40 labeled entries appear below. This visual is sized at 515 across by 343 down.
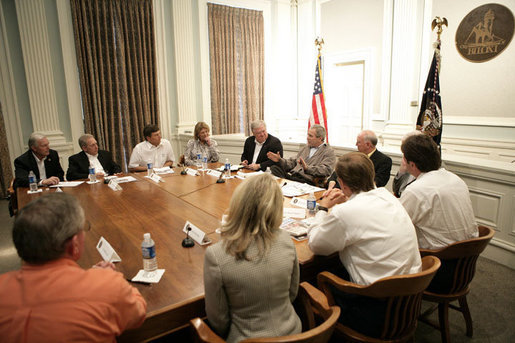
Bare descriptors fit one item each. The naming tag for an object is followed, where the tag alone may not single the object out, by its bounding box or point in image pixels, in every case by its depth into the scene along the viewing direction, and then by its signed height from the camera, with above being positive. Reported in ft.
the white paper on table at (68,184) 11.25 -2.36
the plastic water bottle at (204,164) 13.63 -2.18
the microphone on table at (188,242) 6.40 -2.48
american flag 18.10 +0.20
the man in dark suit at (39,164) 11.36 -1.79
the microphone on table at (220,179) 11.45 -2.37
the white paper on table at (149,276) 5.16 -2.54
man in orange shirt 3.12 -1.69
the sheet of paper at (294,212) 7.84 -2.46
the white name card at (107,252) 5.85 -2.45
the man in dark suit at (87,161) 12.60 -1.84
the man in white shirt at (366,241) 5.25 -2.12
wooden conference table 4.67 -2.53
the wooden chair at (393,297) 4.83 -2.90
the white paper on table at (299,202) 8.63 -2.43
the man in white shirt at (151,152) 14.30 -1.77
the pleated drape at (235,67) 22.34 +2.86
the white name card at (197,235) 6.48 -2.41
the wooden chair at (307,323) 3.67 -2.74
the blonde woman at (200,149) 14.93 -1.74
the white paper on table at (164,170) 13.44 -2.37
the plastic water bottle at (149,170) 12.39 -2.18
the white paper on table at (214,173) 12.75 -2.40
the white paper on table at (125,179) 11.98 -2.40
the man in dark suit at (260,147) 14.39 -1.70
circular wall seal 15.47 +3.29
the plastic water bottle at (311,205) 7.86 -2.26
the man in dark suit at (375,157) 11.04 -1.69
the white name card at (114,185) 10.85 -2.37
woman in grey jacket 4.15 -1.98
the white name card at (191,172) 12.92 -2.36
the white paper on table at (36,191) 10.41 -2.37
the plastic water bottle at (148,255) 5.23 -2.22
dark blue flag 13.07 -0.12
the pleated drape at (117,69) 18.04 +2.33
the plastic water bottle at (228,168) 12.34 -2.16
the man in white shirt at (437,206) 6.46 -1.94
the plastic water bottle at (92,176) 11.46 -2.16
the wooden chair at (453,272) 6.02 -3.12
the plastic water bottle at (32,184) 10.48 -2.14
